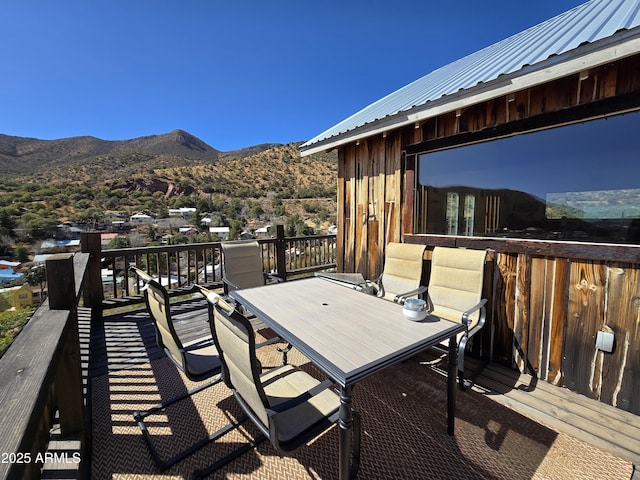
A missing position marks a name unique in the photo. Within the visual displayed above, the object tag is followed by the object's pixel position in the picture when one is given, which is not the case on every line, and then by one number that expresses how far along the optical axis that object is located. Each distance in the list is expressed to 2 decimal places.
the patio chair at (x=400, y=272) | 3.42
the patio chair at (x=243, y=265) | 4.07
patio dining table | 1.39
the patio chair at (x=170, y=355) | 1.87
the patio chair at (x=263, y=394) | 1.35
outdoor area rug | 1.73
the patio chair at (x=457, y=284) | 2.86
